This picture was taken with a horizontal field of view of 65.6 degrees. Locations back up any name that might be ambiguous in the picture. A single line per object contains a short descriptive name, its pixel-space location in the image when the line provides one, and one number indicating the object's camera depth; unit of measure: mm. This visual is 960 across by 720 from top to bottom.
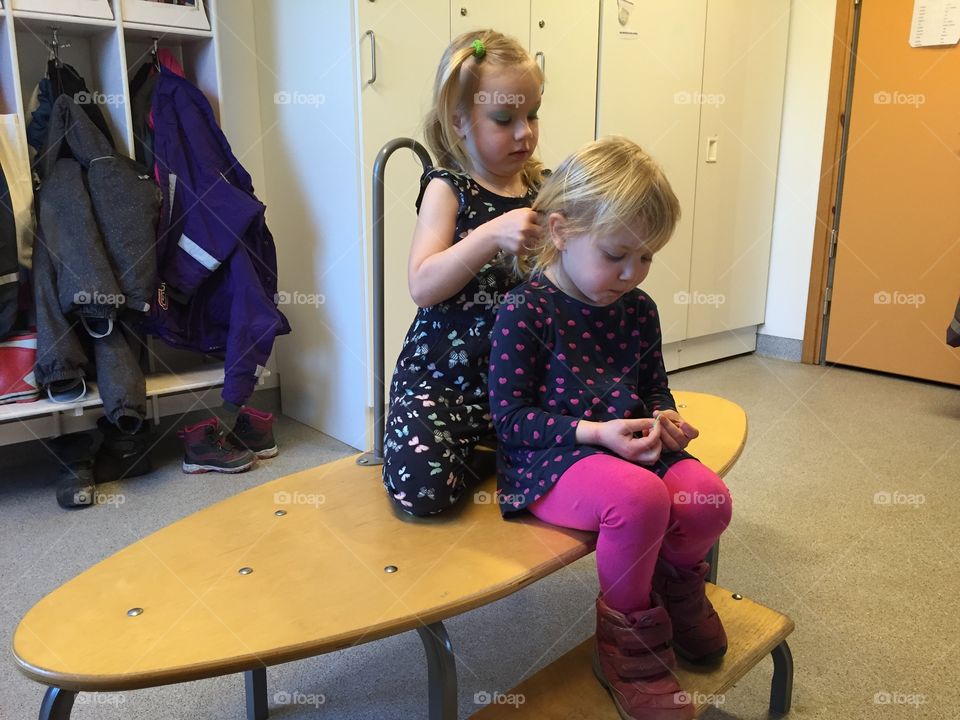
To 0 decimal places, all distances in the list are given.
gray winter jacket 2059
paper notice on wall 2979
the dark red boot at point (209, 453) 2309
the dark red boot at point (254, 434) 2428
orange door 3107
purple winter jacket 2264
